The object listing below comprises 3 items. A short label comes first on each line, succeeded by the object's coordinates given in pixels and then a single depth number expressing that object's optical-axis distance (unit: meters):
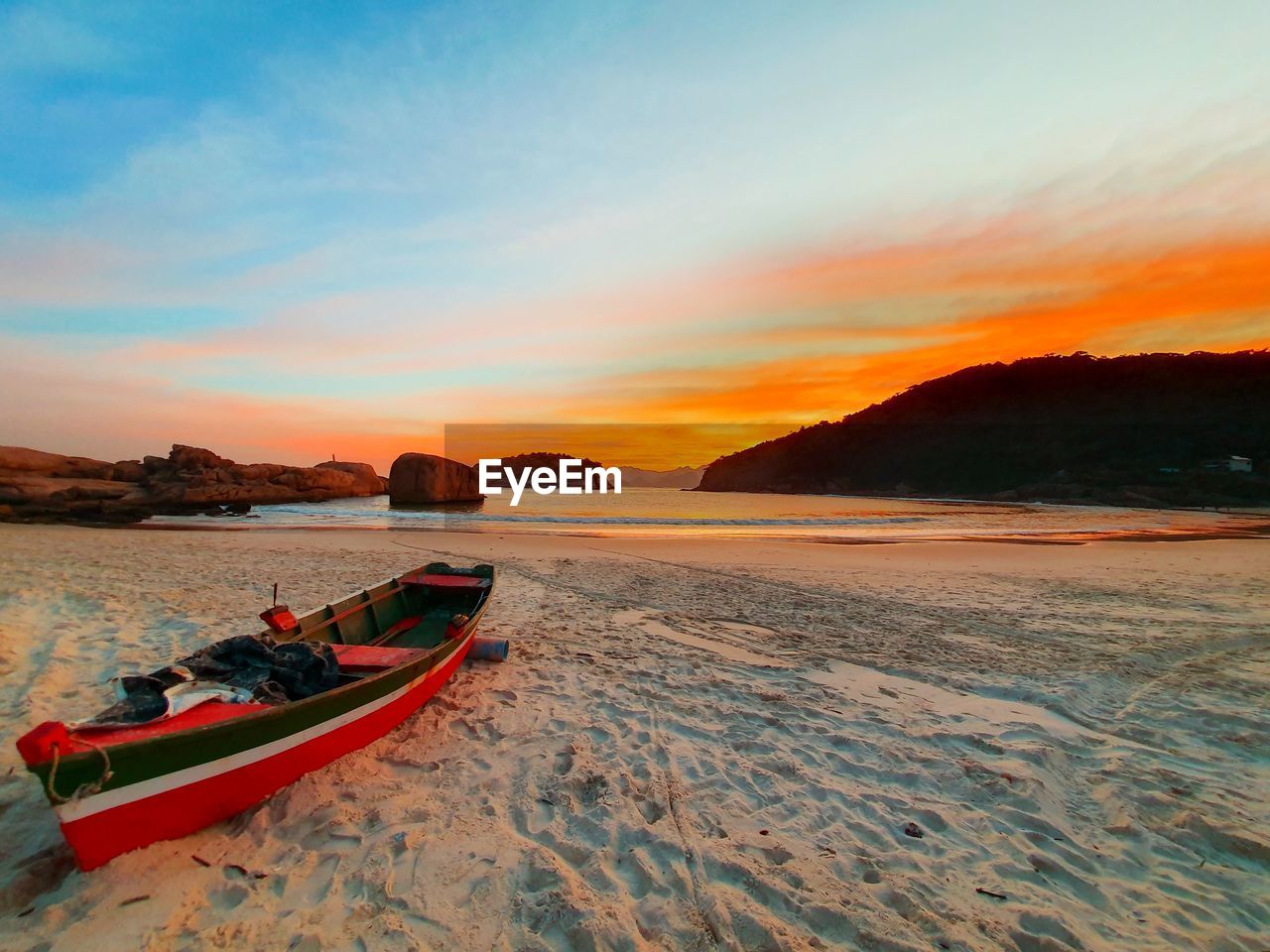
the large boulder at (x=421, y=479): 46.28
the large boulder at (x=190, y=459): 40.34
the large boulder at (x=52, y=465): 32.72
